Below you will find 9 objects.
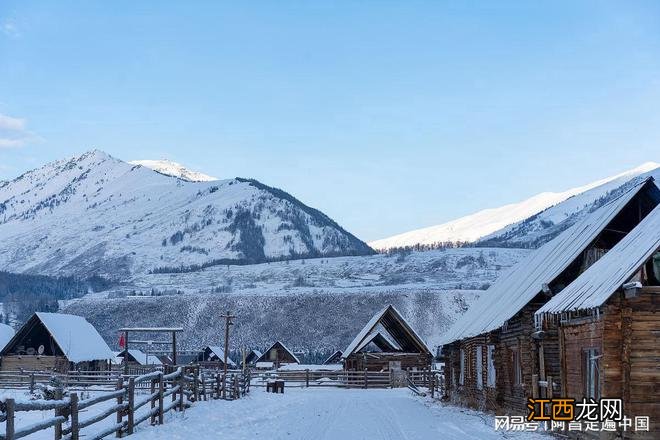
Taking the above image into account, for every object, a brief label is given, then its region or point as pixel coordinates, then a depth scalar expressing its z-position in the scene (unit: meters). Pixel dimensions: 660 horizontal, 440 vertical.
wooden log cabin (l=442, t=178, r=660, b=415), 23.42
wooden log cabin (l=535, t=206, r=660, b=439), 16.73
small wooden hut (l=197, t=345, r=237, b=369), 91.47
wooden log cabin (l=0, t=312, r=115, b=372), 55.00
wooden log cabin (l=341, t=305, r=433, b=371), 59.25
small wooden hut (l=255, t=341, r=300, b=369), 93.44
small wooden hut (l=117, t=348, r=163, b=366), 88.56
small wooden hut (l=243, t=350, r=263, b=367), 100.21
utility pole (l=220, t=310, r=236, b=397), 36.19
